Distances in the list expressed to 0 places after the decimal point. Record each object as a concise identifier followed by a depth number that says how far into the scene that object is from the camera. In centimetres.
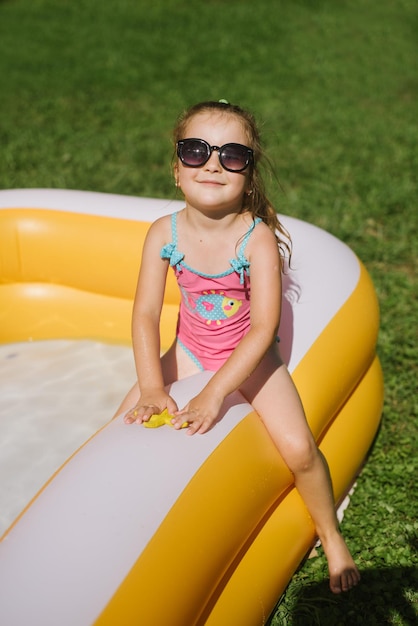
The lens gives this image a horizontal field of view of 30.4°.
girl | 195
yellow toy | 183
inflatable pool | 151
